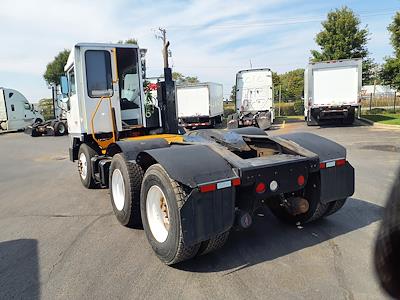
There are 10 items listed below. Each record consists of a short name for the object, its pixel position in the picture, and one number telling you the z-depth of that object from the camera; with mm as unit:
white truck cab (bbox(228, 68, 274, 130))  22906
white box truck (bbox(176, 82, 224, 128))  24594
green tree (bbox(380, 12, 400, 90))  22125
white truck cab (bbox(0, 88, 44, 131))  30438
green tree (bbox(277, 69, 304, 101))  57575
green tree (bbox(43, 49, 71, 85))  49219
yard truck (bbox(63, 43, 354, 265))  3695
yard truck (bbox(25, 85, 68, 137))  25922
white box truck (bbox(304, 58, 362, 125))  19375
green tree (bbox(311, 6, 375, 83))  29766
